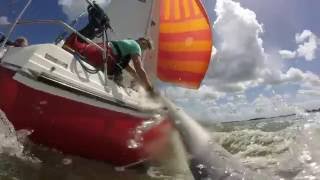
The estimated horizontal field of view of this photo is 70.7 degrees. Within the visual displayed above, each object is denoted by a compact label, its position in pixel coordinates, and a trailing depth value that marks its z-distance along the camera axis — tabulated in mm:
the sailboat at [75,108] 2494
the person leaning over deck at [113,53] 3049
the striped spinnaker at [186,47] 4759
